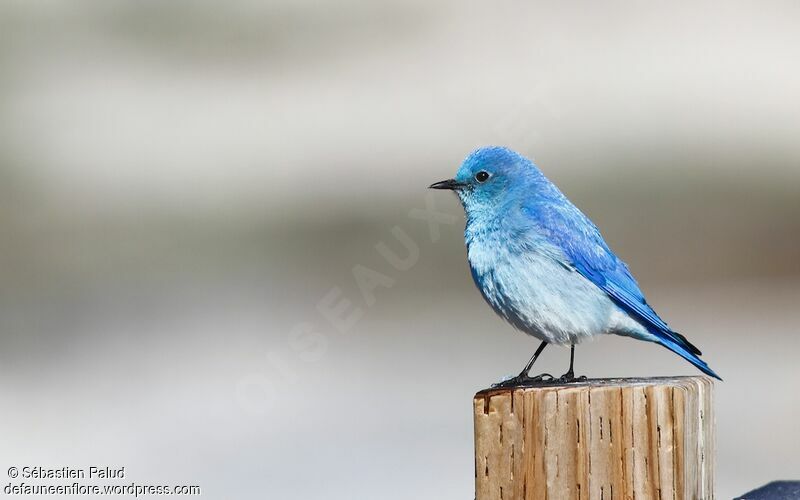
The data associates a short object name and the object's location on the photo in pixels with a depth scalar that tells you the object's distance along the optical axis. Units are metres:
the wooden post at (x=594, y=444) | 6.47
